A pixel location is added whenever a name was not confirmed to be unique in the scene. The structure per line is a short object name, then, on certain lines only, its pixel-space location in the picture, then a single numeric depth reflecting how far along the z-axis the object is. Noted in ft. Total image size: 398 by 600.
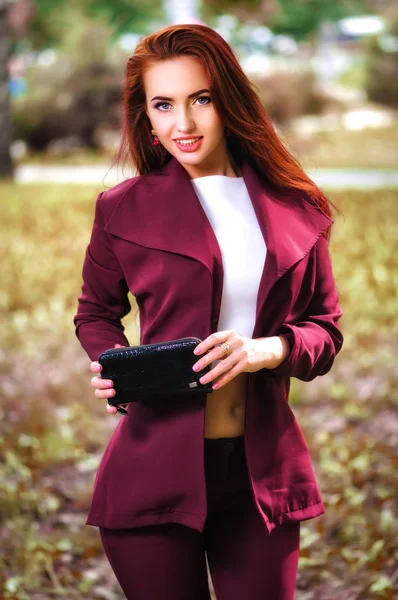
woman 7.67
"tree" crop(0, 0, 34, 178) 42.27
